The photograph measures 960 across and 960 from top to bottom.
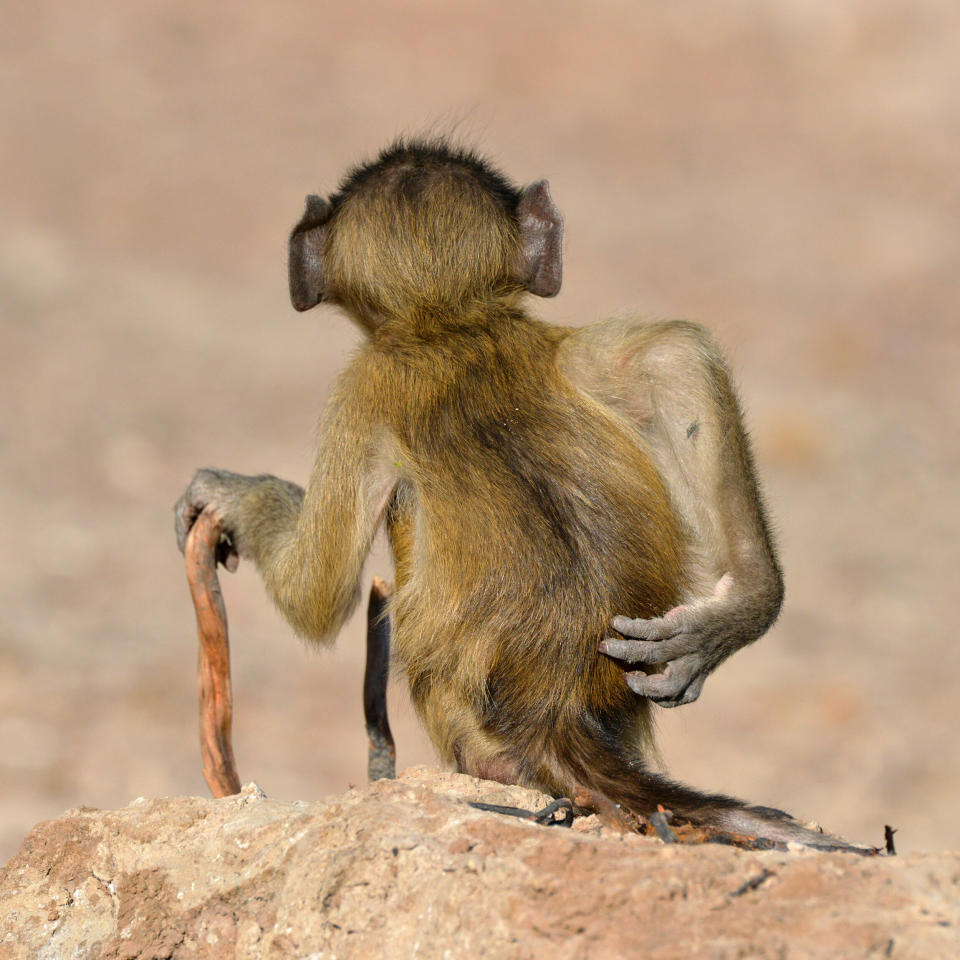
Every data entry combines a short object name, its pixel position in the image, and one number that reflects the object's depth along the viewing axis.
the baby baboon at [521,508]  10.05
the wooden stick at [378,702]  12.43
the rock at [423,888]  6.85
